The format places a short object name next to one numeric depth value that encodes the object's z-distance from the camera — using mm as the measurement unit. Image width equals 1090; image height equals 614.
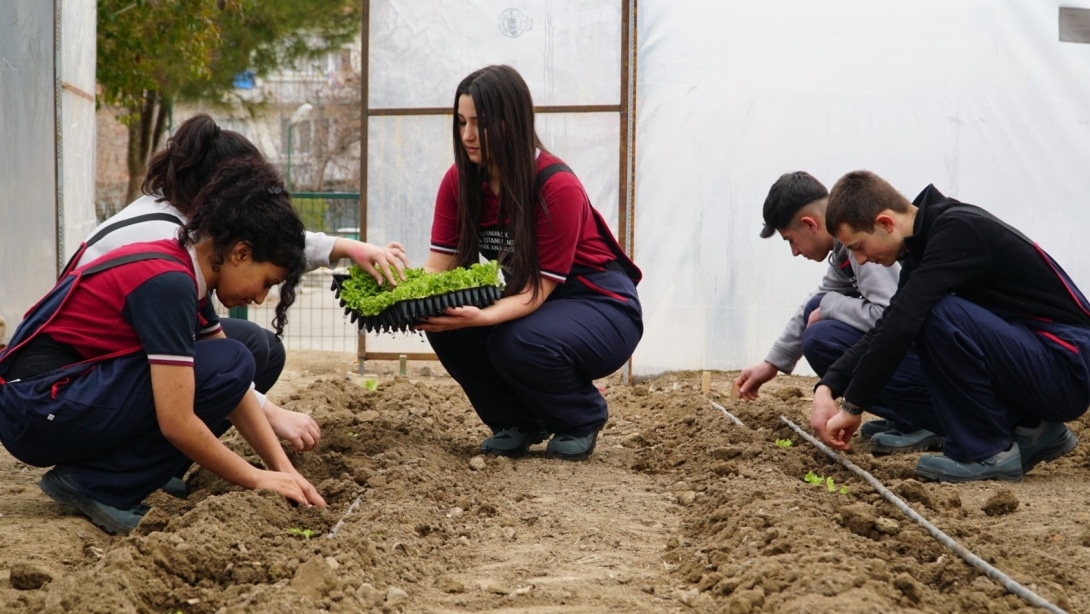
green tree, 12922
